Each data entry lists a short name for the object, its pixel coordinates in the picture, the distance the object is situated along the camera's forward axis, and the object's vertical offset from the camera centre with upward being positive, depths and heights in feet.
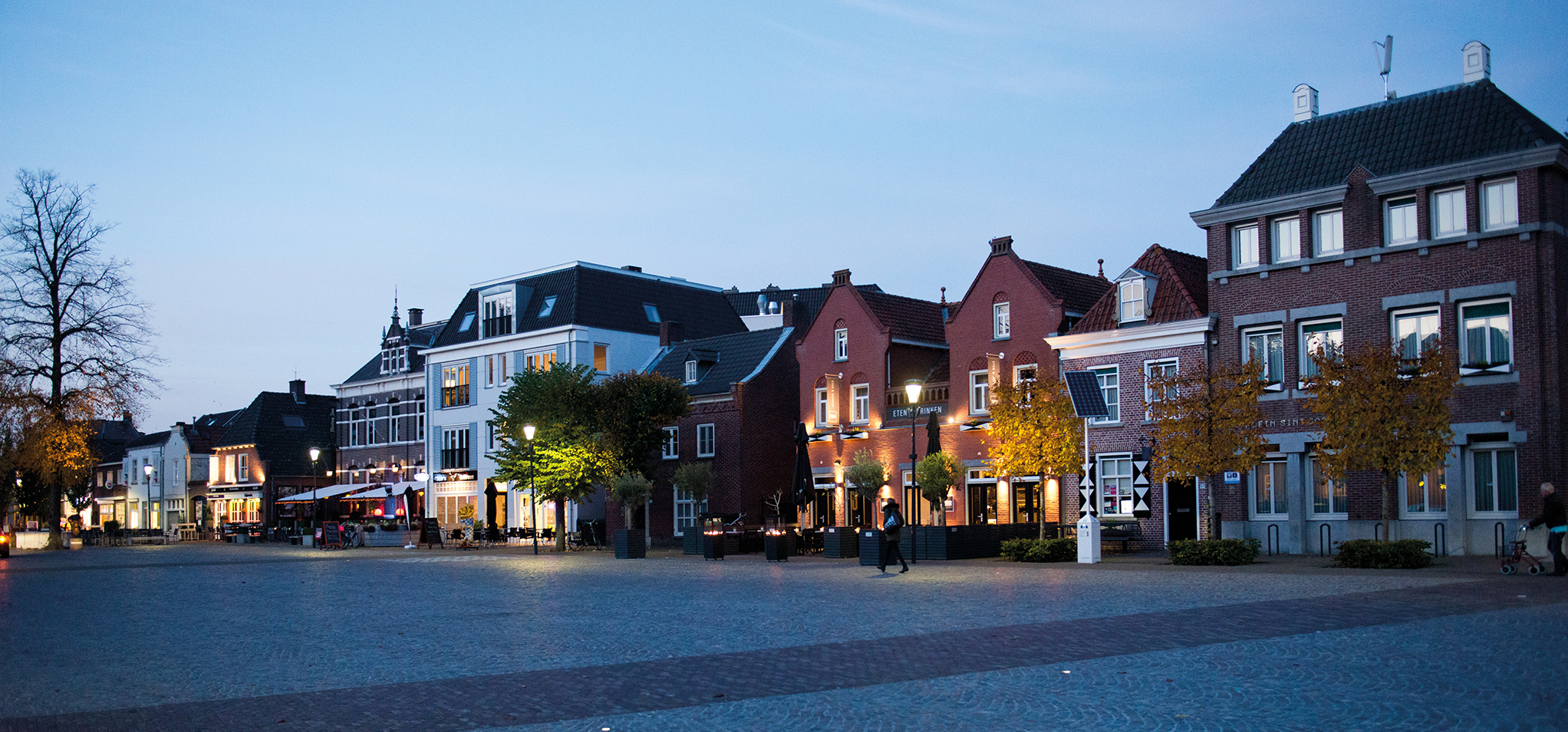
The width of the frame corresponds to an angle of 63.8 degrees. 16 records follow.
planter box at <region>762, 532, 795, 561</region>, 105.50 -9.00
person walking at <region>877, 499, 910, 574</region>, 84.84 -5.94
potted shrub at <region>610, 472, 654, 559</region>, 142.92 -5.42
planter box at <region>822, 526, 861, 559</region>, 106.93 -8.78
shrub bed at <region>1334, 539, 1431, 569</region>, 77.30 -7.62
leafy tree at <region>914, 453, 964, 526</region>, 128.67 -3.92
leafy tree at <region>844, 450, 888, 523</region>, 139.44 -4.14
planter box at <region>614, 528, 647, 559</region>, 117.80 -9.59
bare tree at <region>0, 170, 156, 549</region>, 150.00 +10.49
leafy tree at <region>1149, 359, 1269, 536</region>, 92.17 +0.70
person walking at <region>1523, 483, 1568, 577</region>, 69.62 -5.02
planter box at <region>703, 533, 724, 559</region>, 111.65 -9.29
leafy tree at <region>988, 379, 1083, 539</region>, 108.06 +0.72
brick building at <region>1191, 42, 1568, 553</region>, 91.30 +11.86
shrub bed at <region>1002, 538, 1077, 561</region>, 95.35 -8.65
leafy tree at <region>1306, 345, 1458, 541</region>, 82.33 +1.12
